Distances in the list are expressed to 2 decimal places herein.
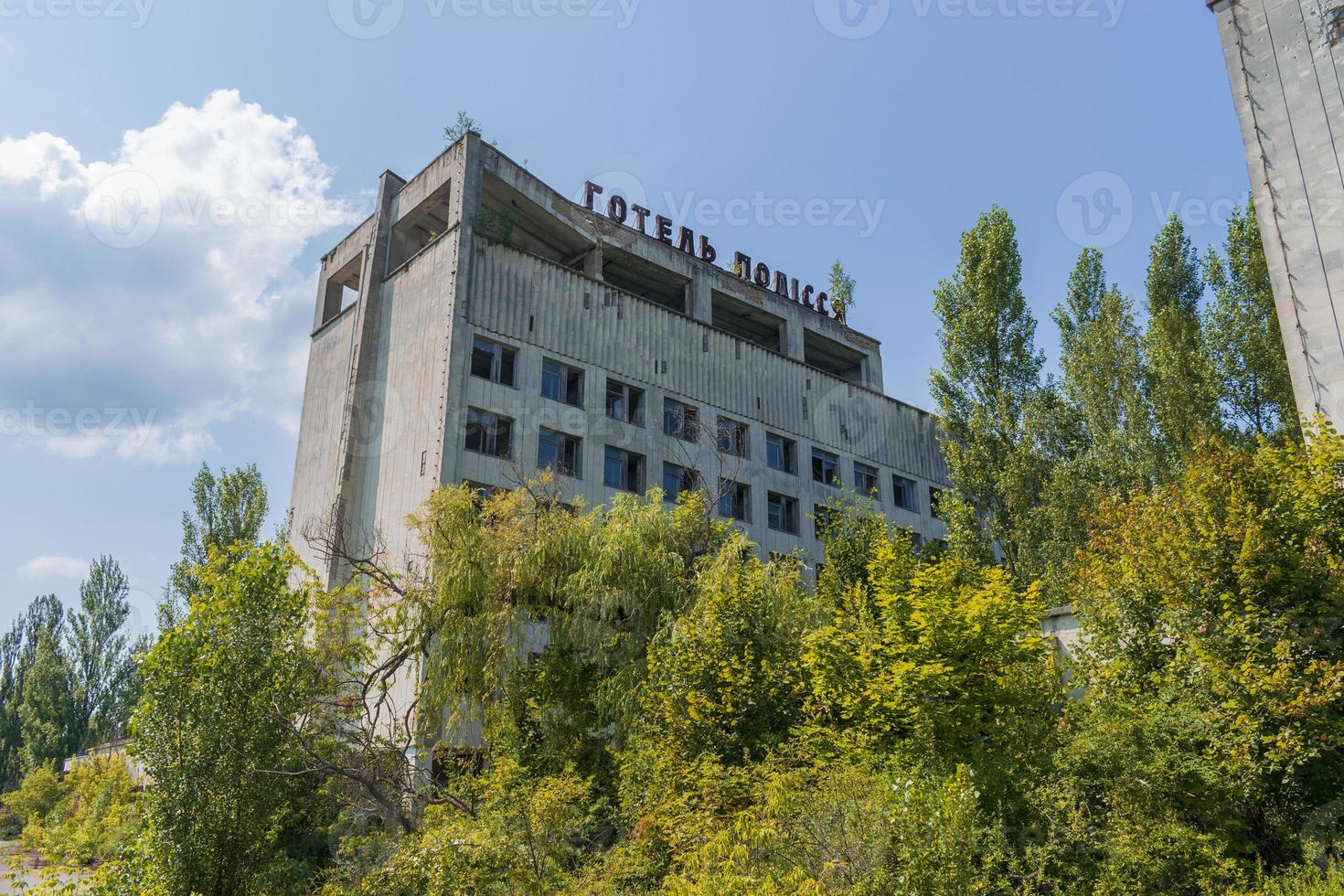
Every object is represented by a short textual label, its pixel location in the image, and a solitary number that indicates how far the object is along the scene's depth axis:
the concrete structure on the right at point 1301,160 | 19.39
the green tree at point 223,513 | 38.84
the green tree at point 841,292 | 47.16
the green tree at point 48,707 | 48.06
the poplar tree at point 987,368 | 30.55
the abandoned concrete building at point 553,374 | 30.02
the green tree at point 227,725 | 17.67
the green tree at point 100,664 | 50.22
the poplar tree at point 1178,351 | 27.03
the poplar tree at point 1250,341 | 26.98
